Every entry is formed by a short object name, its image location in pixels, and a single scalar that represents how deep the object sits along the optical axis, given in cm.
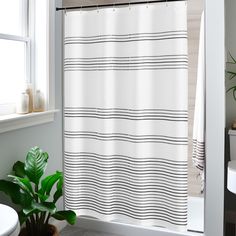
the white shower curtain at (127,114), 215
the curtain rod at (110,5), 217
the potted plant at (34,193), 187
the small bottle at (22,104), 219
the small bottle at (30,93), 228
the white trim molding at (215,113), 214
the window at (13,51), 218
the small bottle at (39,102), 237
